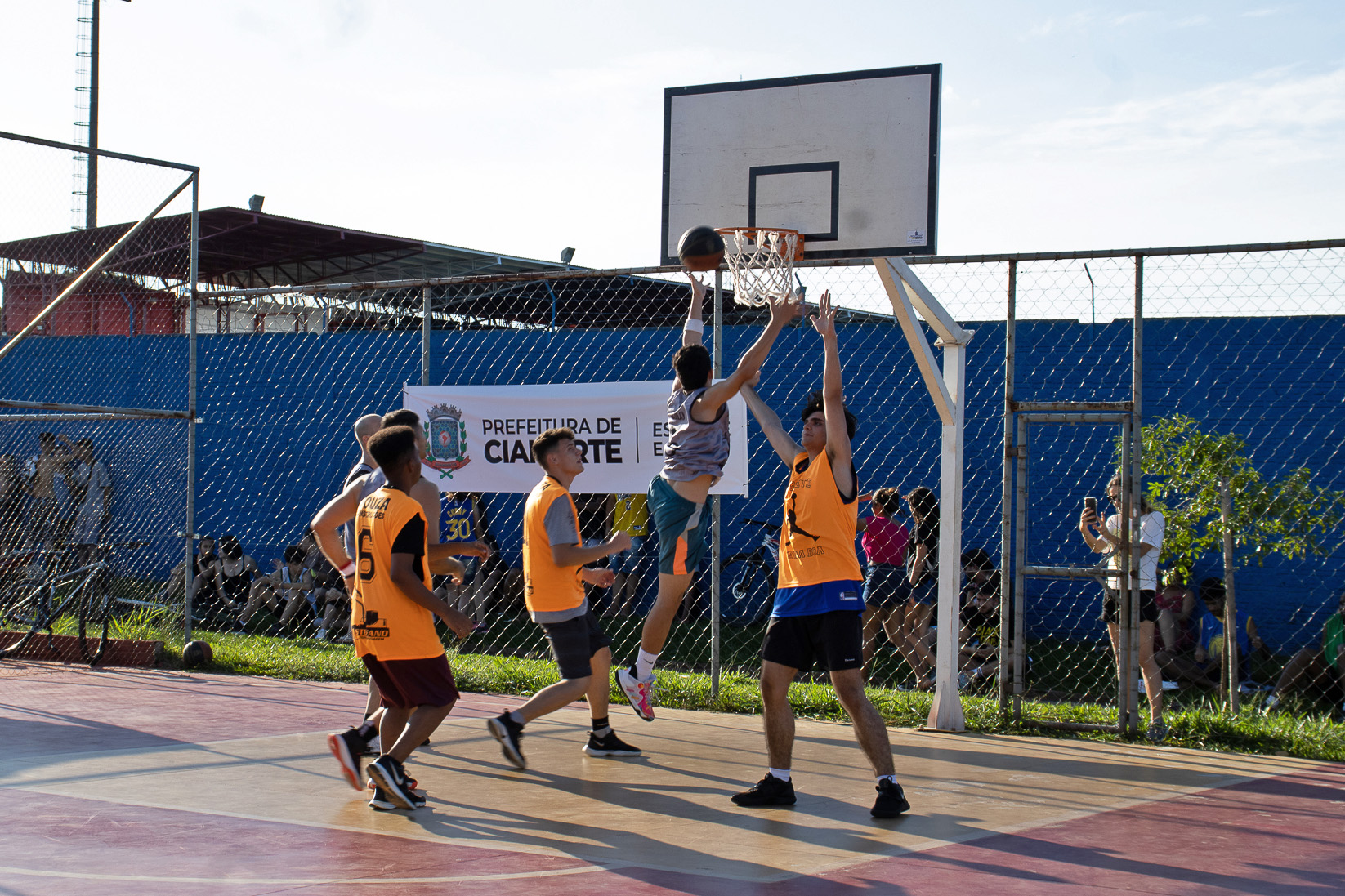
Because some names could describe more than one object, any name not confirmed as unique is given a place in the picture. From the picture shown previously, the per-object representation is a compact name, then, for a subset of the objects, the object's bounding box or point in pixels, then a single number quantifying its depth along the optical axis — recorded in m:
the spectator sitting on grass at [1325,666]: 9.29
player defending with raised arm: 5.56
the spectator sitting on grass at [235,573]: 14.84
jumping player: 7.13
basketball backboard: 7.71
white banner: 9.14
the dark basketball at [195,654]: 10.69
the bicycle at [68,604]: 10.98
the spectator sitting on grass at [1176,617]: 10.35
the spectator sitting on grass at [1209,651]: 10.21
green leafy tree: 8.27
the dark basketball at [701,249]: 7.35
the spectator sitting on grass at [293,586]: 13.63
